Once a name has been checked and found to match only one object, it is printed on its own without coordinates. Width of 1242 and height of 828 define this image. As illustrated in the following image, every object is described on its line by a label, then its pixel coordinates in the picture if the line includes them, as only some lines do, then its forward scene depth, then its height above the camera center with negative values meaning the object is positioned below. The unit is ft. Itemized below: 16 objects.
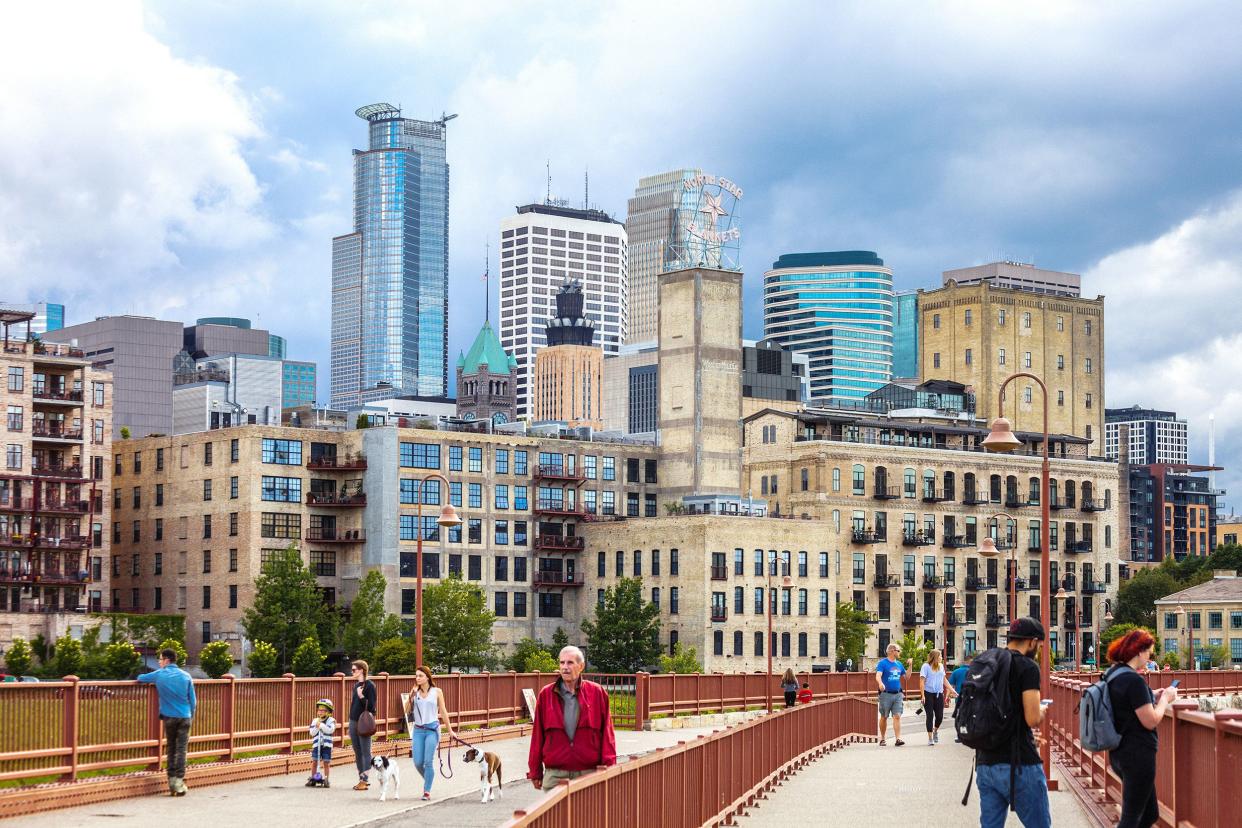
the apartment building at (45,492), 424.46 +14.19
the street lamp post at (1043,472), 123.85 +6.11
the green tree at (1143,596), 583.99 -9.23
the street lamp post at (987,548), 203.70 +1.65
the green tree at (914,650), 441.68 -20.00
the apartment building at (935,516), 490.49 +12.20
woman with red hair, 57.77 -4.91
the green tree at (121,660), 388.92 -20.24
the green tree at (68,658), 389.60 -19.96
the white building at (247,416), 486.79 +35.92
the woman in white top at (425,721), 100.94 -8.37
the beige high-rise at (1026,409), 642.22 +50.40
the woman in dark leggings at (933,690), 144.05 -9.29
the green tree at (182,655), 397.10 -19.79
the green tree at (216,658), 392.06 -19.77
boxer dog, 100.83 -10.57
